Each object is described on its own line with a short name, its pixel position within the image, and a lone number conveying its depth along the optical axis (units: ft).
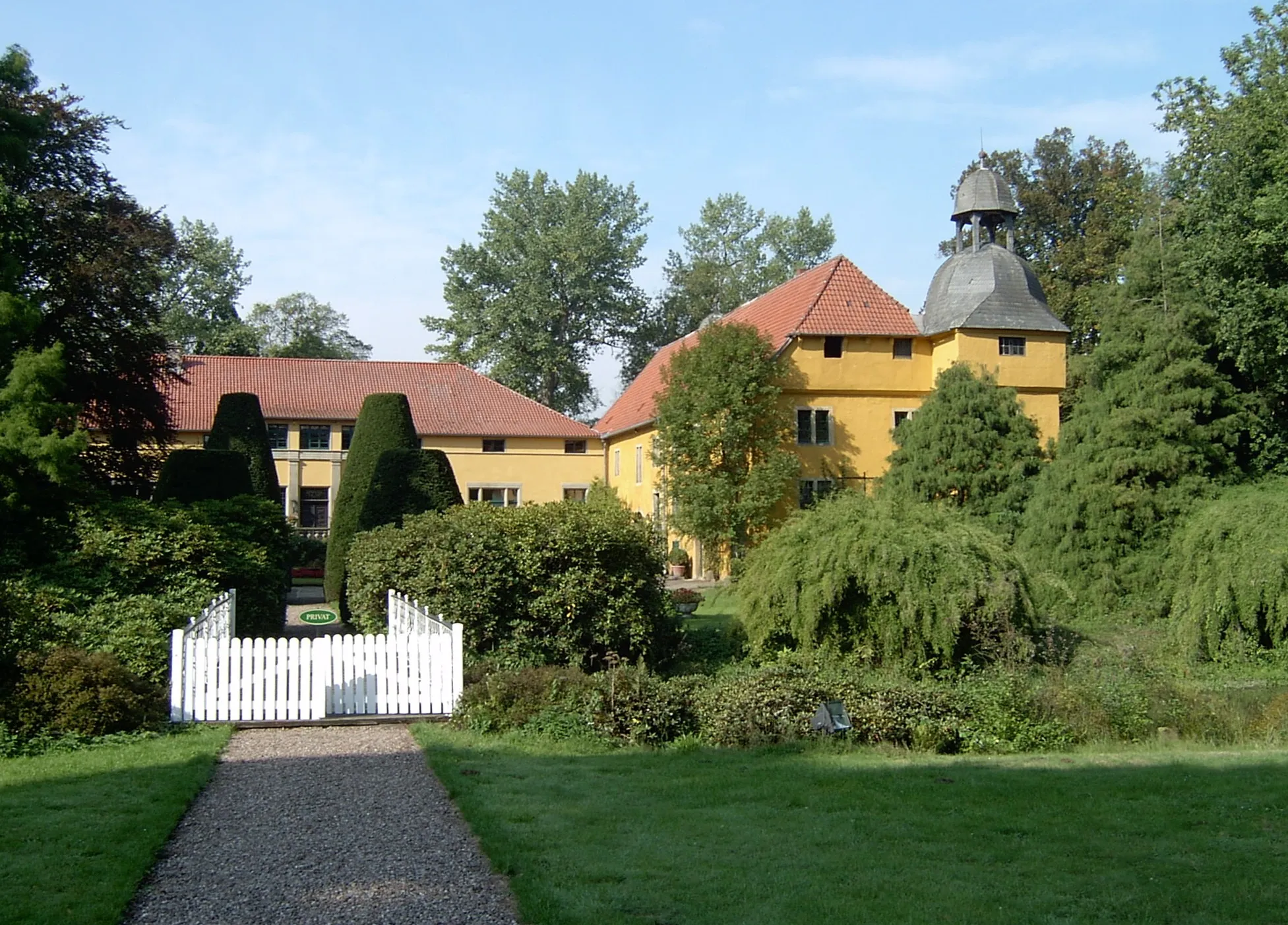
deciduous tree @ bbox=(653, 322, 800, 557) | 114.21
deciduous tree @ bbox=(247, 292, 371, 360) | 244.63
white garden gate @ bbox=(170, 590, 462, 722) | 41.34
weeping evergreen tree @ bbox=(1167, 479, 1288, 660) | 58.44
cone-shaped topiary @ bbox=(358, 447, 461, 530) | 68.03
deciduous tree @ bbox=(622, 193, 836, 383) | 213.66
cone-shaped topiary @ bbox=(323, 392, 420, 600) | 77.25
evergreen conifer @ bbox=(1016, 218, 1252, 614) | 83.61
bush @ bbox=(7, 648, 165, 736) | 36.76
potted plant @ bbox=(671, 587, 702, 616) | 75.92
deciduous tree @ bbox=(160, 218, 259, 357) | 206.90
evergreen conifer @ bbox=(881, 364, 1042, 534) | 102.06
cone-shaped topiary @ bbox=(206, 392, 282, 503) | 89.86
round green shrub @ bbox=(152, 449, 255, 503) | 64.90
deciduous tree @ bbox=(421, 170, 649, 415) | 197.06
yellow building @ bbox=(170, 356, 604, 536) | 159.84
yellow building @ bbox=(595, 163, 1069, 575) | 121.70
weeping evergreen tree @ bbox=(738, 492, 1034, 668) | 48.24
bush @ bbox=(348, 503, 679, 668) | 48.67
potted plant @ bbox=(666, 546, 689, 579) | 123.24
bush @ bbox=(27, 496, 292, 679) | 44.27
